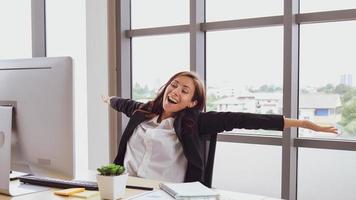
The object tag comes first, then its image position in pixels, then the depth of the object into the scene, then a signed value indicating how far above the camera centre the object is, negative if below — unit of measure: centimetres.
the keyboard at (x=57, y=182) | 173 -40
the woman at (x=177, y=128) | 207 -21
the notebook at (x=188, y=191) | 148 -38
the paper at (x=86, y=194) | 158 -41
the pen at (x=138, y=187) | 172 -41
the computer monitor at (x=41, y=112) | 149 -9
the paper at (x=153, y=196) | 150 -40
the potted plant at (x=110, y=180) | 152 -34
